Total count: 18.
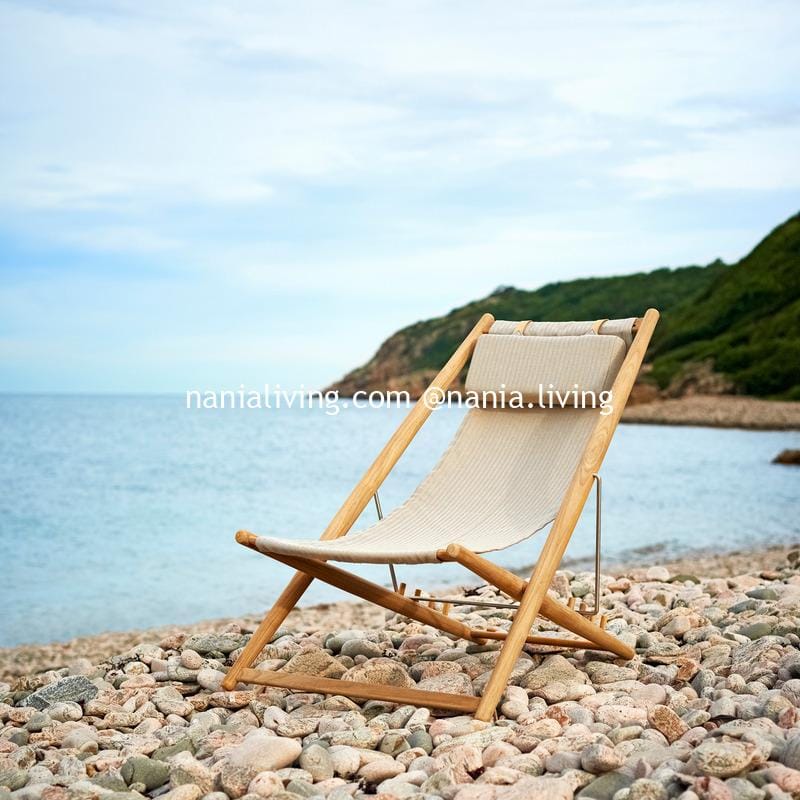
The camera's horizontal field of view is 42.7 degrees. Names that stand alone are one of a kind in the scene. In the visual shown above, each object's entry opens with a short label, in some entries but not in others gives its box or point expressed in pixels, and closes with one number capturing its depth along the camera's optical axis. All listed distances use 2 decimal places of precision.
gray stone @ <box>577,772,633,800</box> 2.22
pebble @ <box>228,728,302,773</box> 2.47
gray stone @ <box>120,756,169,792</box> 2.55
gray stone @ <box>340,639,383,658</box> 3.71
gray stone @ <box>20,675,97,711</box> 3.41
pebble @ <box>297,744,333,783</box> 2.50
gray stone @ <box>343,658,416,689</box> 3.26
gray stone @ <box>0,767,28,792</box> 2.56
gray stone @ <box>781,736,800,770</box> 2.21
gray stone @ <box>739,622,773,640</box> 3.59
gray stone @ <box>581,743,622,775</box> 2.31
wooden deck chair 2.94
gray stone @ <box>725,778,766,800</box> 2.07
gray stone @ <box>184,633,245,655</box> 3.91
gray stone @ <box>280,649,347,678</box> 3.45
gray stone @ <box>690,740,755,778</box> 2.17
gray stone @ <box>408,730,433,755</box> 2.66
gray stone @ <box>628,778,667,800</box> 2.13
